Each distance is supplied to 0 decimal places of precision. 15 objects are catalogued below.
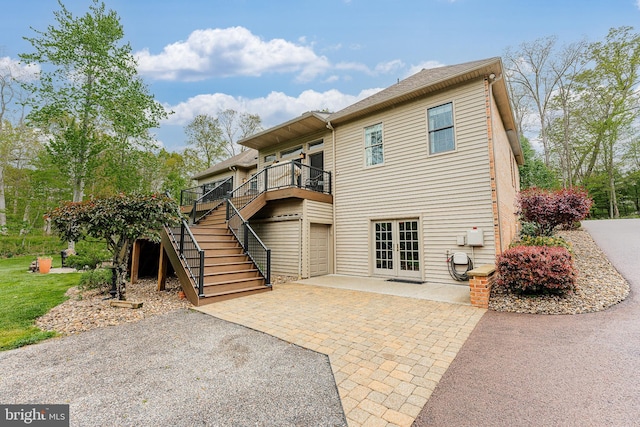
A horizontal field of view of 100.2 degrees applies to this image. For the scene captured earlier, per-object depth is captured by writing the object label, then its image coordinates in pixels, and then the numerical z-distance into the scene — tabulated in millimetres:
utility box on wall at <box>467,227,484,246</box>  6668
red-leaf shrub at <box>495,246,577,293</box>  4820
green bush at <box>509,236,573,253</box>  6426
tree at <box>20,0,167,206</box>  13070
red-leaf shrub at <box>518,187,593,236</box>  6979
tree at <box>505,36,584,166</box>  19688
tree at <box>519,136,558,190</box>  16375
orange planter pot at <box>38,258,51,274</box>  10039
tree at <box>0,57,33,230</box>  17219
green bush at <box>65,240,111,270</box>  9070
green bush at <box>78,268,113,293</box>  6648
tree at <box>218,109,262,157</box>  24672
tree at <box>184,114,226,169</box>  24062
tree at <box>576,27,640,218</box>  18406
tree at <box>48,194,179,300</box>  5305
